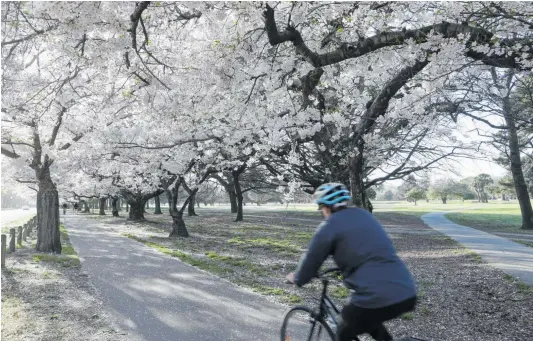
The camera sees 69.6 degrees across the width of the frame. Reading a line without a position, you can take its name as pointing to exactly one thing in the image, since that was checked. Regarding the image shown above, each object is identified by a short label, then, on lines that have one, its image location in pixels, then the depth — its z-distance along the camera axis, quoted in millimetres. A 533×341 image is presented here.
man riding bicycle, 2846
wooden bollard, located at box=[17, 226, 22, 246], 15992
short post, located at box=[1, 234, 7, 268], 10509
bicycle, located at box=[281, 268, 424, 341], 3562
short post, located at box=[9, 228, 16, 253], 13867
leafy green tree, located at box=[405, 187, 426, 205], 76856
